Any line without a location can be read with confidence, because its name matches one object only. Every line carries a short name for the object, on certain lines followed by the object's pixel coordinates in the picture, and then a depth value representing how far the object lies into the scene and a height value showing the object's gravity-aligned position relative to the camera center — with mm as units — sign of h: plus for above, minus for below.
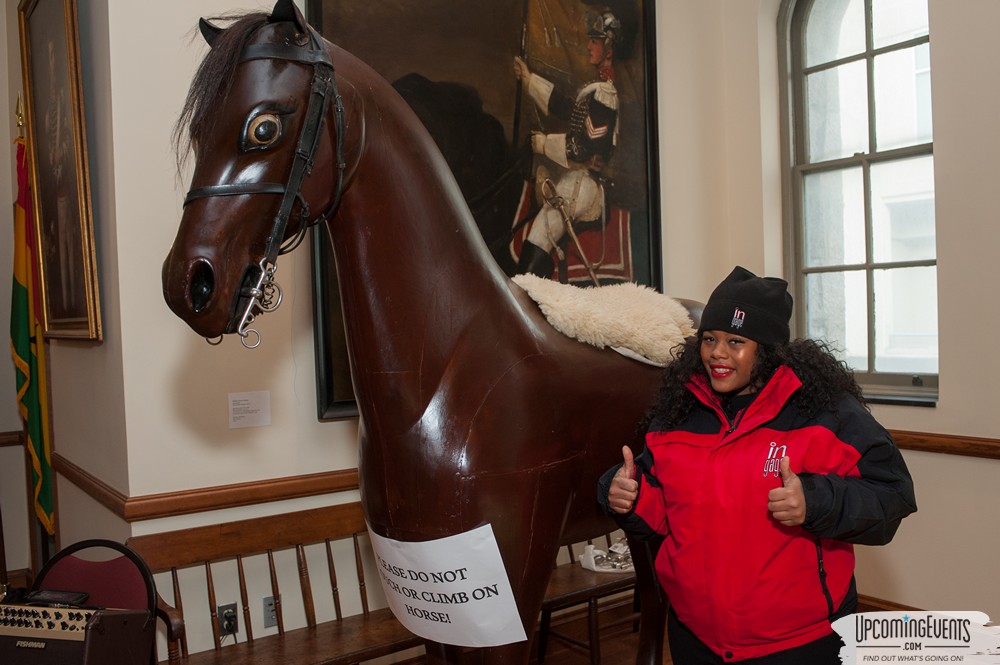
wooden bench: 2338 -891
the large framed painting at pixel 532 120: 2777 +787
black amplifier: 1732 -728
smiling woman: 1441 -377
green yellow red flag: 3543 -115
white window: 3418 +502
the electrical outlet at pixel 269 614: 2615 -1032
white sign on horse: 1526 -571
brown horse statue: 1344 +41
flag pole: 3689 +1019
